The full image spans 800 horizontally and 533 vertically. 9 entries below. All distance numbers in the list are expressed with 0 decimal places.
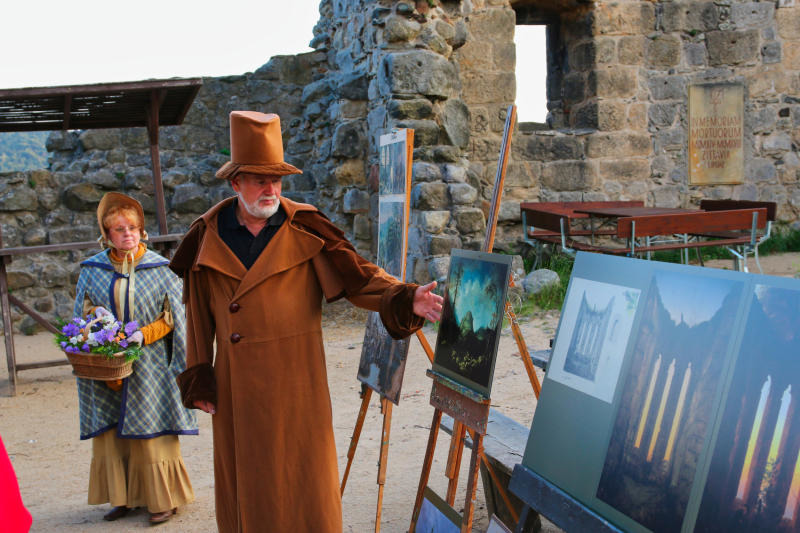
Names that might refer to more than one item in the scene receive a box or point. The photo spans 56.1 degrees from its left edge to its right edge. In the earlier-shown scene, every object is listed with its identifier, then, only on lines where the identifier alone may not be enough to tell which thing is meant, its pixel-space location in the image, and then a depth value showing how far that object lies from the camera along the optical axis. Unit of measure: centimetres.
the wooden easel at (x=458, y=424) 256
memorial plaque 912
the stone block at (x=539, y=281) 773
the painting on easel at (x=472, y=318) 255
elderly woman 369
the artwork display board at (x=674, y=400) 168
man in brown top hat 271
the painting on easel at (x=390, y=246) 333
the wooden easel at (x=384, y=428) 331
